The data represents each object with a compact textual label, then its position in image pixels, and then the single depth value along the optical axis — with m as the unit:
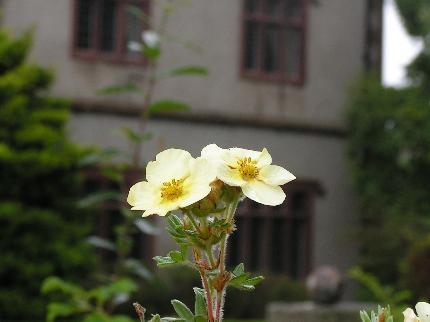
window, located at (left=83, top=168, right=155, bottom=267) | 12.91
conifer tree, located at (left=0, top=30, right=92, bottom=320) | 9.25
